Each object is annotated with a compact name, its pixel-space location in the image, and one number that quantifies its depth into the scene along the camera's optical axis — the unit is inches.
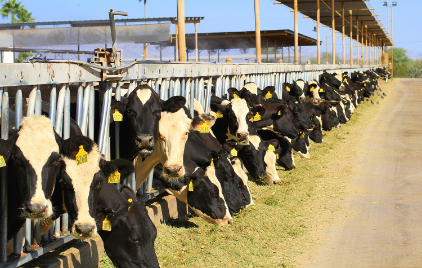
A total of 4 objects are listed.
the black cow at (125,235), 196.4
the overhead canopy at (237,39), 1309.1
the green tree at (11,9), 2330.2
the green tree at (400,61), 3912.4
